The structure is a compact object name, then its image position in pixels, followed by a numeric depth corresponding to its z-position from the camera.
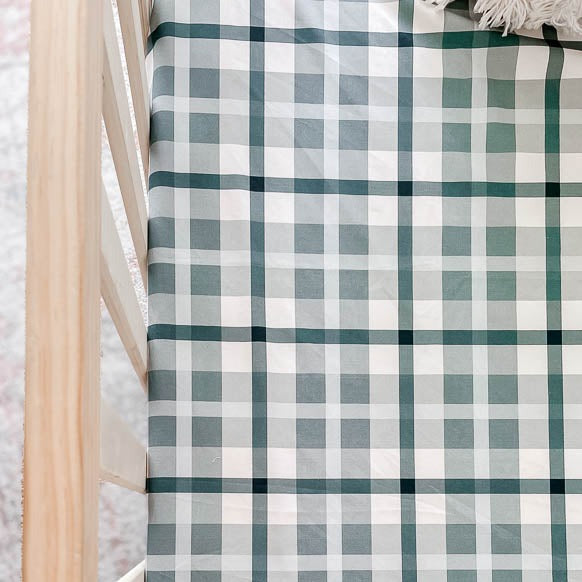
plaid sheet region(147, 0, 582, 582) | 1.17
